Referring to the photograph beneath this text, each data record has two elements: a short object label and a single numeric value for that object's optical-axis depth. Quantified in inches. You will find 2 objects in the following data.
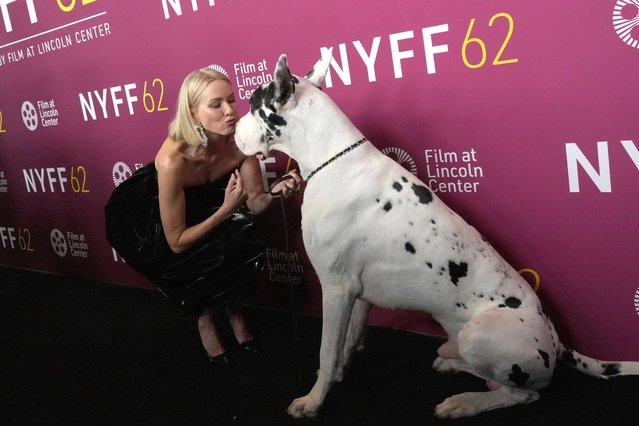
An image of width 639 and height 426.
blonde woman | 105.2
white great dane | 80.8
